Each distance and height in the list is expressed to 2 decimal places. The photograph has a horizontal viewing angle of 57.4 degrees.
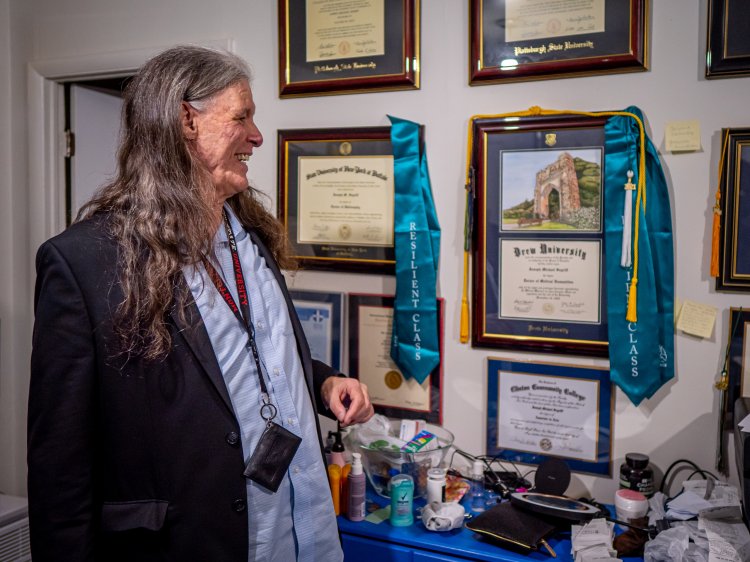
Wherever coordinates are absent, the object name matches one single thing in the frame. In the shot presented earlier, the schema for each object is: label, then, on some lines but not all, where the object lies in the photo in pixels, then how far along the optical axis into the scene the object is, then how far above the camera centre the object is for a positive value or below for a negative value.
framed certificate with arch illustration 1.88 +0.01
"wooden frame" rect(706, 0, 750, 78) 1.69 +0.50
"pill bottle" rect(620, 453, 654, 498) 1.79 -0.62
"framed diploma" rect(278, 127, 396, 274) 2.12 +0.13
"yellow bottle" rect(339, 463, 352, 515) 1.88 -0.70
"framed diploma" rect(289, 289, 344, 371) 2.22 -0.27
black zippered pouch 1.65 -0.71
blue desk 1.65 -0.76
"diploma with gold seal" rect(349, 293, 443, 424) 2.11 -0.41
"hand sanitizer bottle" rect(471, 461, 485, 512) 1.90 -0.71
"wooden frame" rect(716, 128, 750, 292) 1.72 +0.07
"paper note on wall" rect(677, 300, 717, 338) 1.77 -0.20
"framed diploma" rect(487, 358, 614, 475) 1.90 -0.50
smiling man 1.15 -0.23
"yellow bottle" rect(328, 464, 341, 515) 1.87 -0.67
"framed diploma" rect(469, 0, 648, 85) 1.80 +0.55
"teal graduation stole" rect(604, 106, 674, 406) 1.80 -0.08
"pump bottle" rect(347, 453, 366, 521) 1.84 -0.69
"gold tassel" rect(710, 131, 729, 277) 1.73 +0.03
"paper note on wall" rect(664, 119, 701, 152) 1.76 +0.27
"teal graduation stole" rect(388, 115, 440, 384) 2.04 -0.04
